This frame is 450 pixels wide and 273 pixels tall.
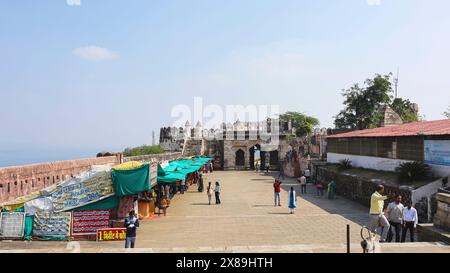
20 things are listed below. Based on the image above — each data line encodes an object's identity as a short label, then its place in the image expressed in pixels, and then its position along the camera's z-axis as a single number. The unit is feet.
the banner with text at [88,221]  39.50
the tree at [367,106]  140.15
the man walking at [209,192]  63.52
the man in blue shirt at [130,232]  32.04
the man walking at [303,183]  77.10
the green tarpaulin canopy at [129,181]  42.91
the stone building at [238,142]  153.17
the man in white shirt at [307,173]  89.66
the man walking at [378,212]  32.76
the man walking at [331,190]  67.72
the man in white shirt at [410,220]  33.78
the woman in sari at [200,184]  82.16
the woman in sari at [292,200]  52.57
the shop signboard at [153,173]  49.93
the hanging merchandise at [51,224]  39.01
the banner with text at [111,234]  38.50
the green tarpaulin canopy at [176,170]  56.77
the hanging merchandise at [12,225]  38.24
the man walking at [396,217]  34.17
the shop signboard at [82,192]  40.78
